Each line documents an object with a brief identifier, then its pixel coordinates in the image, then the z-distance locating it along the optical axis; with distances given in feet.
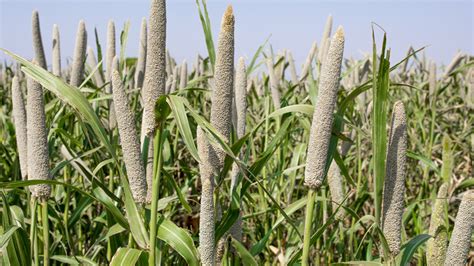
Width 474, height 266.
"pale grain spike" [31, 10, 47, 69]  7.88
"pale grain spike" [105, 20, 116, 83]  8.25
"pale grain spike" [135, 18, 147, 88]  7.88
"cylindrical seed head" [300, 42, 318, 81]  10.99
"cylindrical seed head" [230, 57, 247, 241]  5.95
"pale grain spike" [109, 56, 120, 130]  7.84
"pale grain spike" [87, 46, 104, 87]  9.83
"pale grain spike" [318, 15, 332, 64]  9.77
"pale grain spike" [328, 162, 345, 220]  7.01
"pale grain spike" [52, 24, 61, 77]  9.38
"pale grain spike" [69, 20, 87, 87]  8.18
